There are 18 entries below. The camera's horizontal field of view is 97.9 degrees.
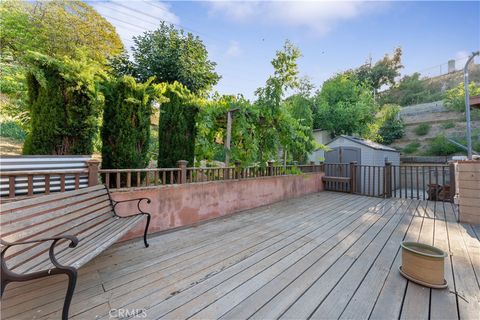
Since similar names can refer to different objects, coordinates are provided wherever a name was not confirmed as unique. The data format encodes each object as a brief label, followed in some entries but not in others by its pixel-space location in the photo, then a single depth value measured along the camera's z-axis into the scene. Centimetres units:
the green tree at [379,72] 1904
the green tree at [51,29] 722
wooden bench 120
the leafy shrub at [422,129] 1336
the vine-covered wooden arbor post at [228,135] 410
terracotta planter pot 168
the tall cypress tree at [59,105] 264
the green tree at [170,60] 683
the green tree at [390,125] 1290
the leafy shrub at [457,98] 1331
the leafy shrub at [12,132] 738
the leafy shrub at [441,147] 1058
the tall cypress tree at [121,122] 309
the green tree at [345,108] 1024
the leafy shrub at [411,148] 1222
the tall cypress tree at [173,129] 395
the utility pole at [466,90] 528
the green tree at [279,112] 424
